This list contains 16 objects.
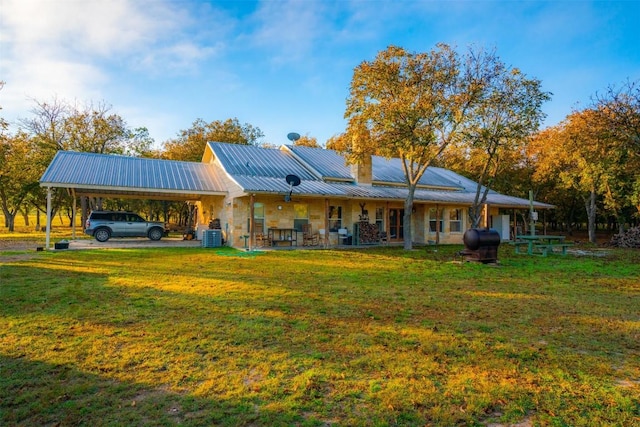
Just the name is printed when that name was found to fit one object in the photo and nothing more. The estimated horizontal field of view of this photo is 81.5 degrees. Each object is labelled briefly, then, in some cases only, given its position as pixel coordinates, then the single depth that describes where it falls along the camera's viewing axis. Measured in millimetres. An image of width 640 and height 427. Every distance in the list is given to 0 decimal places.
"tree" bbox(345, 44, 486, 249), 13555
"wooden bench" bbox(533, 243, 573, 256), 13862
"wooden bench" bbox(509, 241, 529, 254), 15112
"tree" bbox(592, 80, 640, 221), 12672
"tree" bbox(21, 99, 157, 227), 28906
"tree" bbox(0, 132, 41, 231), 27125
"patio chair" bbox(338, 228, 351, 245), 17703
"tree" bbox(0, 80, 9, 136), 19275
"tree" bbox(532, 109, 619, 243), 17688
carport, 14688
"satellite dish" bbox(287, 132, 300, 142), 24422
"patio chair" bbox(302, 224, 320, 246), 16844
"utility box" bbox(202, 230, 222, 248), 15770
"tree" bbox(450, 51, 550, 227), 14180
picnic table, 14092
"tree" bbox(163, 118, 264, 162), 32094
